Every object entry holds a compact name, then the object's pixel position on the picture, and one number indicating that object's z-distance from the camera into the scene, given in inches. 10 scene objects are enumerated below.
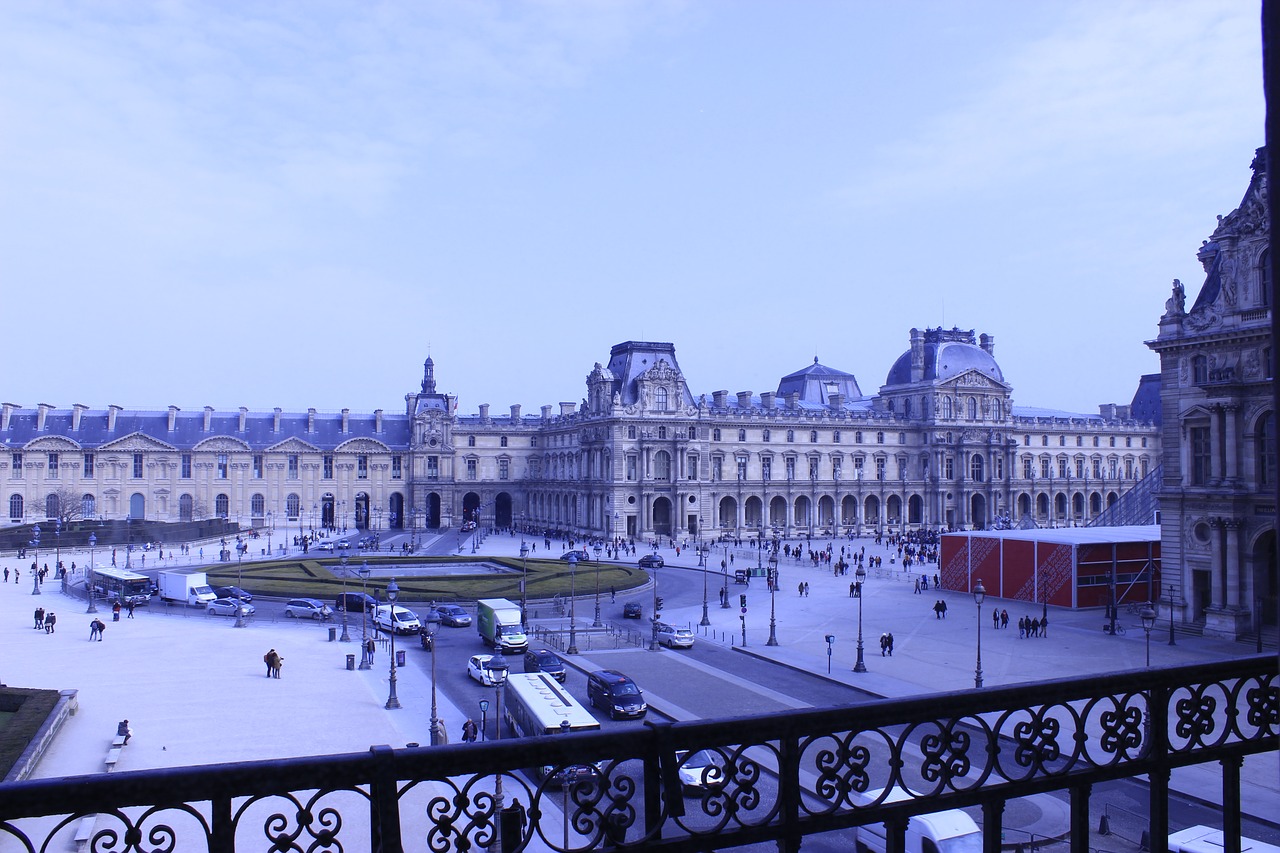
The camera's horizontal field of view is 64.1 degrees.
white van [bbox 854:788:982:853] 569.6
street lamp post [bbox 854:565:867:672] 1295.5
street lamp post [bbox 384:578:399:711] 1119.6
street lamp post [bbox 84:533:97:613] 1827.0
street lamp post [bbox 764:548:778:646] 1510.3
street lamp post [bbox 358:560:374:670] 1360.7
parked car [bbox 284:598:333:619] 1809.8
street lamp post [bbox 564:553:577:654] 1466.5
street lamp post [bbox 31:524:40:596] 2120.9
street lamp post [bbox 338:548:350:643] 1568.7
